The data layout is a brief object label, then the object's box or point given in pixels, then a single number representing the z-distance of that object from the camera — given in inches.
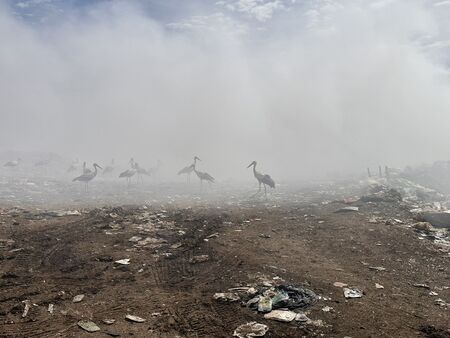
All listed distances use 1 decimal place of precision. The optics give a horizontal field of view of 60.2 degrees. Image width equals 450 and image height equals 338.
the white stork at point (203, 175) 845.4
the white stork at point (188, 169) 973.7
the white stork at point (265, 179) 708.7
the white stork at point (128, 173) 871.7
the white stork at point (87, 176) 788.0
